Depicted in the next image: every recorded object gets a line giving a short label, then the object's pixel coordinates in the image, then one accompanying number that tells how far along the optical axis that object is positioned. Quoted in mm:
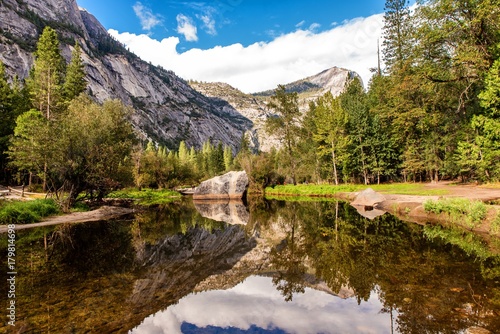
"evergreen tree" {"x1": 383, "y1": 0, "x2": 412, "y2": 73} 42812
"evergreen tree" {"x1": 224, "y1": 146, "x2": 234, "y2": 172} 115250
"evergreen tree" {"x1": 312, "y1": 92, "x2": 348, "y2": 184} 45500
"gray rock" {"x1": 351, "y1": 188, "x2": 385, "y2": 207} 26188
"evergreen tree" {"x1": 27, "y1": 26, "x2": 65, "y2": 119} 36375
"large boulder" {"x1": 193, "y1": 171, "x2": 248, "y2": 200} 49156
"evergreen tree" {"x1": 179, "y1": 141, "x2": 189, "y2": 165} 122319
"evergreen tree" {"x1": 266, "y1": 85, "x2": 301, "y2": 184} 48875
